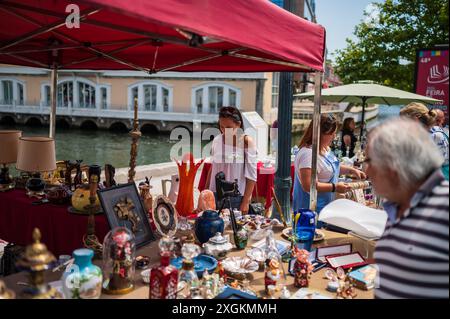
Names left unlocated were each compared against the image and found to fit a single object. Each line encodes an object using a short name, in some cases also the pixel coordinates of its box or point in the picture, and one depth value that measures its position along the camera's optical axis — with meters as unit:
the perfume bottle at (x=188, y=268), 1.65
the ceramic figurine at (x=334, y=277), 1.82
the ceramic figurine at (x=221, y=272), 1.91
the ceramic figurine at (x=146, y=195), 2.72
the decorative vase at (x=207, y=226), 2.29
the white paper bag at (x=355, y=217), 2.32
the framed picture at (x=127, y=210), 2.16
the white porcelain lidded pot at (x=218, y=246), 2.13
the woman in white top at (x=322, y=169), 3.10
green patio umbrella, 7.53
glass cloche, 1.65
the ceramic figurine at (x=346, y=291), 1.73
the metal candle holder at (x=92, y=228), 2.18
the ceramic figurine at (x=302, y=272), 1.85
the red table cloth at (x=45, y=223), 2.70
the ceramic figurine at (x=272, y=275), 1.78
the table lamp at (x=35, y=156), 3.27
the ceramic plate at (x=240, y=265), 1.97
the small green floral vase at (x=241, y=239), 2.32
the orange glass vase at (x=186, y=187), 2.80
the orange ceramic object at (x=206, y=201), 2.83
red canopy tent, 1.65
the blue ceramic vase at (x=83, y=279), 1.42
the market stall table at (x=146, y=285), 1.69
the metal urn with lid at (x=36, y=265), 1.15
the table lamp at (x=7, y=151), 3.47
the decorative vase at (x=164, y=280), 1.53
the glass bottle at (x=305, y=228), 2.28
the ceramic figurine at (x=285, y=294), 1.71
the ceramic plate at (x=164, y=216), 2.36
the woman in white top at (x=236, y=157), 3.65
